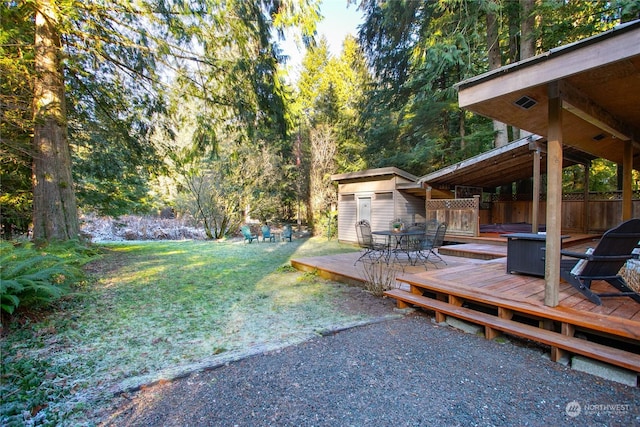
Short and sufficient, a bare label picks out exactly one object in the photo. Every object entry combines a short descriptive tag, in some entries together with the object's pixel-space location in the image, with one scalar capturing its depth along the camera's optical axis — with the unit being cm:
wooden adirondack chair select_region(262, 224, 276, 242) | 1355
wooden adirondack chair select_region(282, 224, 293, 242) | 1359
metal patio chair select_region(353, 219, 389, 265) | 592
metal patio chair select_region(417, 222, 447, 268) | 578
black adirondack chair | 278
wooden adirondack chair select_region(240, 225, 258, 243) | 1264
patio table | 574
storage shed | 1038
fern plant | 306
